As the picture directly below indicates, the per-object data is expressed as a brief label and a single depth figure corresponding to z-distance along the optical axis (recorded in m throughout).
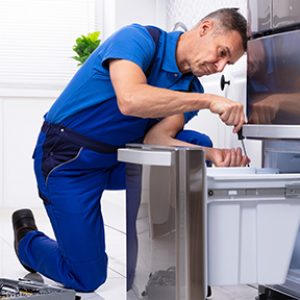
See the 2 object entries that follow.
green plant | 5.07
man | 2.68
